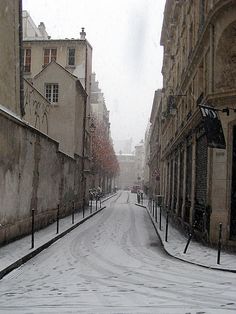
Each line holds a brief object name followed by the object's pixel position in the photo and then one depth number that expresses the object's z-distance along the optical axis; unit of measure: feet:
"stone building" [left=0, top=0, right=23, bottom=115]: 55.36
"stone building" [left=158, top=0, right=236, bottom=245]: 44.80
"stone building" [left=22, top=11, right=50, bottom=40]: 160.88
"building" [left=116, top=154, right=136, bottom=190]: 509.76
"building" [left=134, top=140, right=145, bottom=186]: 508.94
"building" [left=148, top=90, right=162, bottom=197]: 146.82
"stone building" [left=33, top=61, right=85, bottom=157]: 98.07
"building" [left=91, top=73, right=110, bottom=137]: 254.27
